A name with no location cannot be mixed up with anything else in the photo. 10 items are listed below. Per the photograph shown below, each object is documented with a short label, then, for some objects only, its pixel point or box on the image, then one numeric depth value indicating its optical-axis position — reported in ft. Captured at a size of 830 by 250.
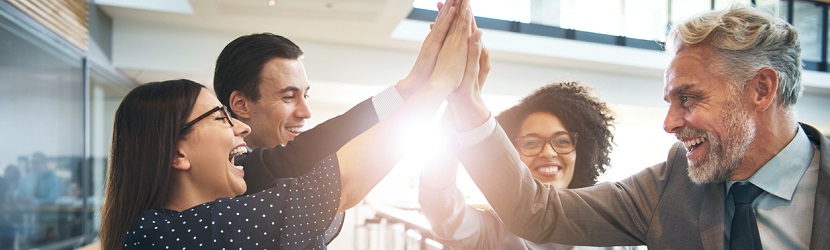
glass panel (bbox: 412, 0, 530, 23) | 26.32
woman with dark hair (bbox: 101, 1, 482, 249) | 3.73
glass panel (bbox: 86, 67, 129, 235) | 18.53
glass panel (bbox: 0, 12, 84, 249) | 11.91
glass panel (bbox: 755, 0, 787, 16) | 31.32
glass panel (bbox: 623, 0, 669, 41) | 29.12
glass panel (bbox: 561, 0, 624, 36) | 27.86
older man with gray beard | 4.78
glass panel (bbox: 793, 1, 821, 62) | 33.47
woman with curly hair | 6.06
